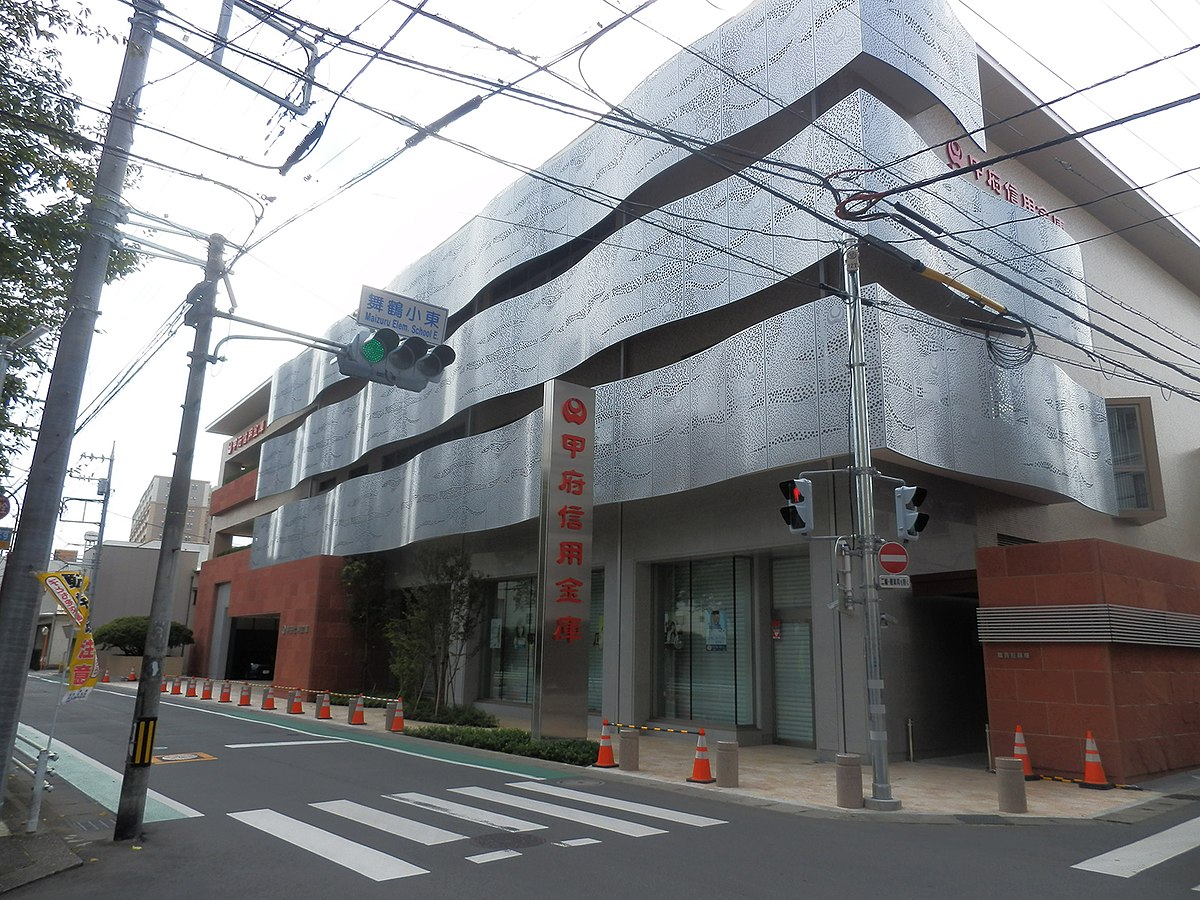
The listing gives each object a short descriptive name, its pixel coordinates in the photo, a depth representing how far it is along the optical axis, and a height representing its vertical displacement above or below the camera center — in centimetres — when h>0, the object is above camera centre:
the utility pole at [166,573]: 938 +81
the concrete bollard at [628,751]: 1445 -161
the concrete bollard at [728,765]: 1294 -163
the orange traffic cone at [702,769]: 1340 -175
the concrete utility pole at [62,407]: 993 +277
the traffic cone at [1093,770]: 1334 -160
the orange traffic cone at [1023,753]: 1398 -143
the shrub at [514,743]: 1533 -177
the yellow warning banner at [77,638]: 996 +1
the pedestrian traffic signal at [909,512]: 1190 +205
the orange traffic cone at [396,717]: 2022 -162
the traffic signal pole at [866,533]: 1138 +174
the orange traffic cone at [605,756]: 1467 -173
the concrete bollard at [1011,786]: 1120 -157
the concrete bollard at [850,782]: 1141 -160
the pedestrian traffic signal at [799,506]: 1210 +211
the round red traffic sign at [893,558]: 1220 +143
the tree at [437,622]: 2258 +71
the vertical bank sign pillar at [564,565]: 1711 +178
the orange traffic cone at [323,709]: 2379 -173
